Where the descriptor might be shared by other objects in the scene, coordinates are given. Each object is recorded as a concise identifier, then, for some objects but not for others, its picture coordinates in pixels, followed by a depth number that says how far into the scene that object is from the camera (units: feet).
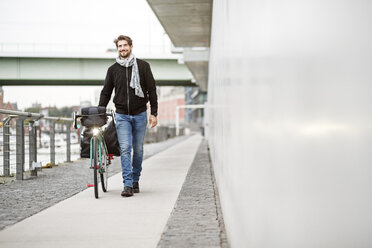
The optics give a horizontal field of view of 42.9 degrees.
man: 20.63
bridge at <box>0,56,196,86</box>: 107.34
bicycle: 19.99
